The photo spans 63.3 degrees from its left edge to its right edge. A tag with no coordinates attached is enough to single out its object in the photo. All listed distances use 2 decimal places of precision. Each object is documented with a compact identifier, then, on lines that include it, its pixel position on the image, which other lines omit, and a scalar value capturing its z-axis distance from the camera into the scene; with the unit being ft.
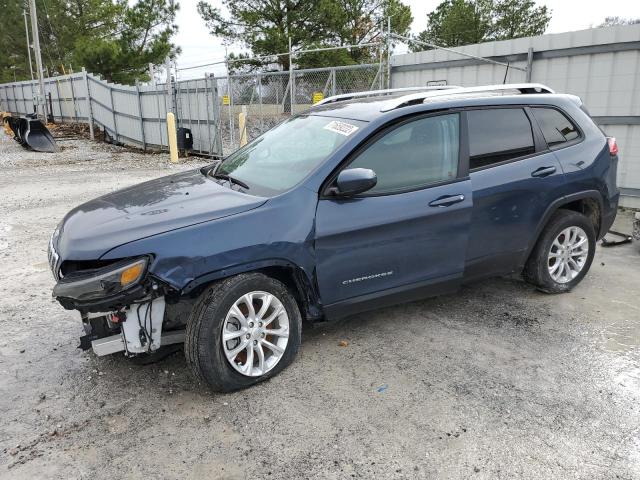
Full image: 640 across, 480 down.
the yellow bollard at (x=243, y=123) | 43.09
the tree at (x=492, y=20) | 125.08
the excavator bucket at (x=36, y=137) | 58.03
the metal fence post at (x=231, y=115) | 44.21
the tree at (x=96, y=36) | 100.07
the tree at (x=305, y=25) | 92.53
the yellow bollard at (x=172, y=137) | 47.01
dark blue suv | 9.78
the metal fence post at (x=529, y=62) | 27.73
